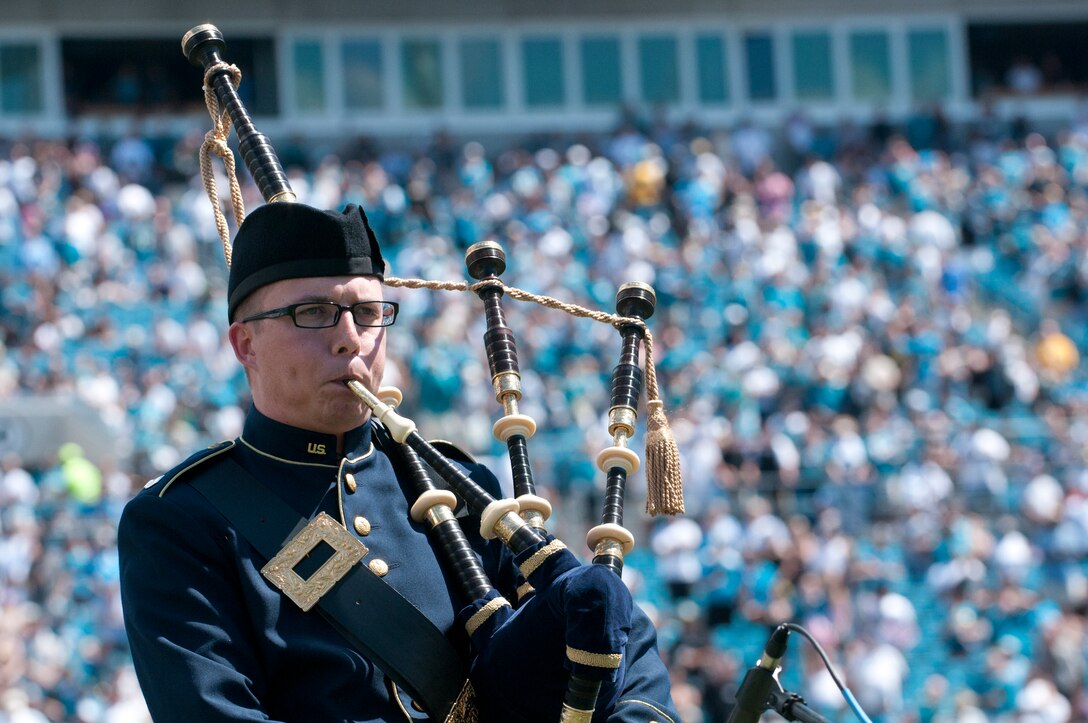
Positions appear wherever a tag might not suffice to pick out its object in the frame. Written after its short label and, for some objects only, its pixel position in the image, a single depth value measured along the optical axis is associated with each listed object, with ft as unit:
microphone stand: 23.68
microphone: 24.36
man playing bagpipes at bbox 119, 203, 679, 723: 20.72
